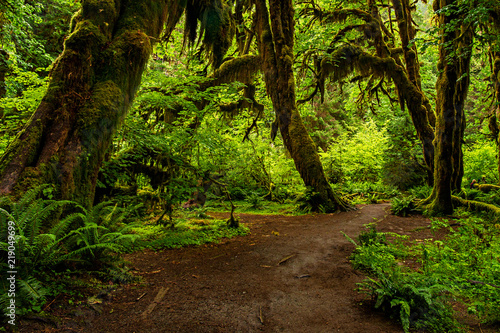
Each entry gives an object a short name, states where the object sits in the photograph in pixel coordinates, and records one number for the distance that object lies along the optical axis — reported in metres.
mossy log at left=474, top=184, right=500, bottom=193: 8.72
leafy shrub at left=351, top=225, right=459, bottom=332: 2.18
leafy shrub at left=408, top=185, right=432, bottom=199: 9.08
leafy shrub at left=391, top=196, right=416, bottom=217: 7.65
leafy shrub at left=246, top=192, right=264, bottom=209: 10.41
